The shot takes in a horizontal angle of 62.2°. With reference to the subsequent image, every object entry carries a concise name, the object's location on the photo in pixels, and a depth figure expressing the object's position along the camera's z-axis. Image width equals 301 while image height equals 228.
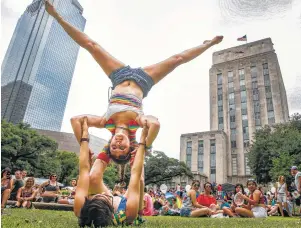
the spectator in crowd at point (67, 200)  9.85
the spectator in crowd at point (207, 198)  8.82
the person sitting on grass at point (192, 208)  8.03
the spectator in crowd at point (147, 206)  8.36
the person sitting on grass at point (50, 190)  10.81
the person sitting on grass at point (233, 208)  8.12
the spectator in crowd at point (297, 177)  9.24
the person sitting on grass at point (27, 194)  8.89
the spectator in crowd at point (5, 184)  7.57
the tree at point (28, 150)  31.75
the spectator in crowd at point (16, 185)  9.68
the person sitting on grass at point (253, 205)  7.95
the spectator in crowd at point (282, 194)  10.91
